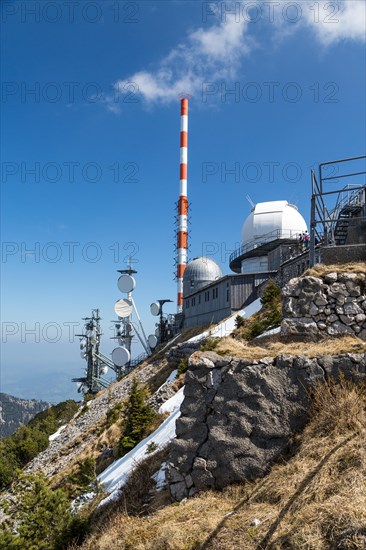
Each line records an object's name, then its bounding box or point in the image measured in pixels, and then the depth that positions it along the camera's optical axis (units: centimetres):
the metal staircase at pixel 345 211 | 1491
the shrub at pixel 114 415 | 2191
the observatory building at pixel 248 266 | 3278
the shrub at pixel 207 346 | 1658
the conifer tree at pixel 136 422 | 1477
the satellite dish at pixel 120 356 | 4450
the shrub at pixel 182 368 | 2097
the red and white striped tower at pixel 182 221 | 5391
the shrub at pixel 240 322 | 2392
